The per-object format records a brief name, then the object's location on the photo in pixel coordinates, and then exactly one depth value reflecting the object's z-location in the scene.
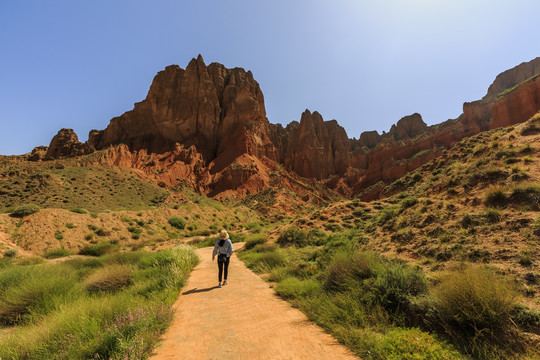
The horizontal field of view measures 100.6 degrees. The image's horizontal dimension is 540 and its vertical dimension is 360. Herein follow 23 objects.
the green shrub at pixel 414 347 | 3.20
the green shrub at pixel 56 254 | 16.06
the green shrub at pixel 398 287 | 4.81
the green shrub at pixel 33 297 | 5.52
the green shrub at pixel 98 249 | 17.11
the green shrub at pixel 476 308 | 3.66
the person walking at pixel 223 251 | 7.98
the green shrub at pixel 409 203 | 11.98
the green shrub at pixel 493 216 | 7.51
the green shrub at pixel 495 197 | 8.13
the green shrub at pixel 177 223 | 29.59
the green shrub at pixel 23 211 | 19.17
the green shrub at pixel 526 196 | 7.27
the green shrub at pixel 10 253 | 14.62
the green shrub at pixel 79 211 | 23.92
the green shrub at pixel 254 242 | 17.61
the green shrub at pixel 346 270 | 6.16
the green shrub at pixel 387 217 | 12.41
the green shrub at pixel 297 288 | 6.54
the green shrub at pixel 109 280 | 7.29
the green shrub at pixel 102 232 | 21.17
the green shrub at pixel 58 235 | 18.36
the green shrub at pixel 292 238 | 15.78
